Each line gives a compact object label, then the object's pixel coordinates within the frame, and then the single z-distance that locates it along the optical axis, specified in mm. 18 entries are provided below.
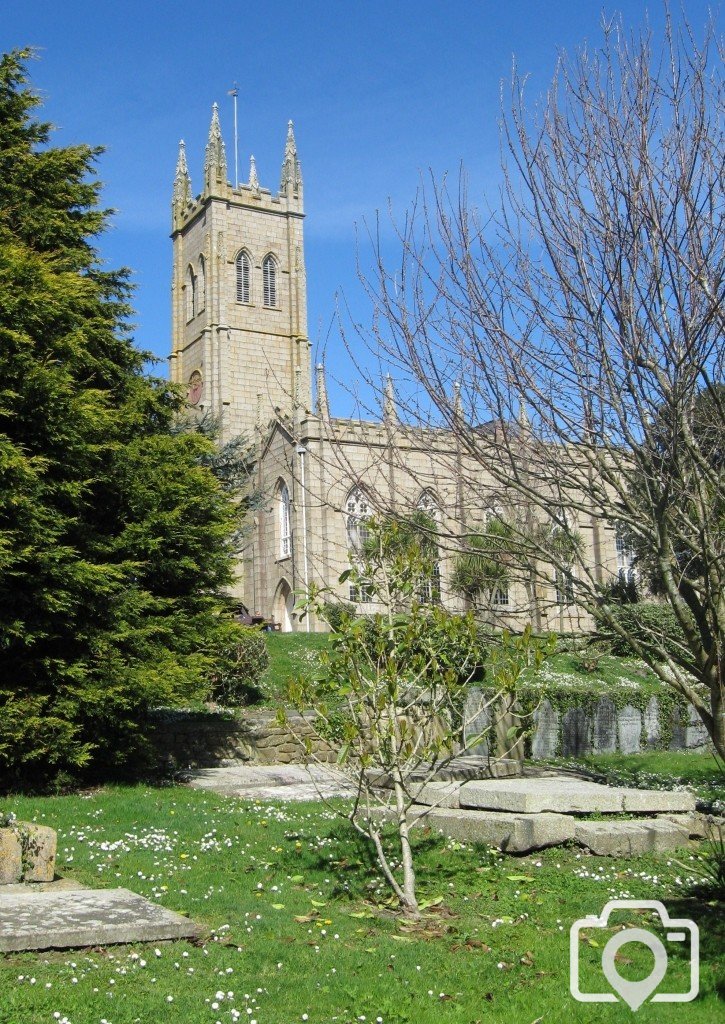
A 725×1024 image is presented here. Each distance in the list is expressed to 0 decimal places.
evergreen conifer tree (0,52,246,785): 12461
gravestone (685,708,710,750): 21609
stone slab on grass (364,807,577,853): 8664
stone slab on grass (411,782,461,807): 10367
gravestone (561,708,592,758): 20391
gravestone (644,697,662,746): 21516
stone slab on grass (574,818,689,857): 8750
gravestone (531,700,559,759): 20062
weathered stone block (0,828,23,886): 7145
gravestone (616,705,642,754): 21203
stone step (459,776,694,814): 9523
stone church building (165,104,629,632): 41750
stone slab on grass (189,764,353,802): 13188
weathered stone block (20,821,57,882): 7219
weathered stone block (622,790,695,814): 10047
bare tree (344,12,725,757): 8031
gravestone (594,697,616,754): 20828
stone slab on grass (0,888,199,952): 5578
